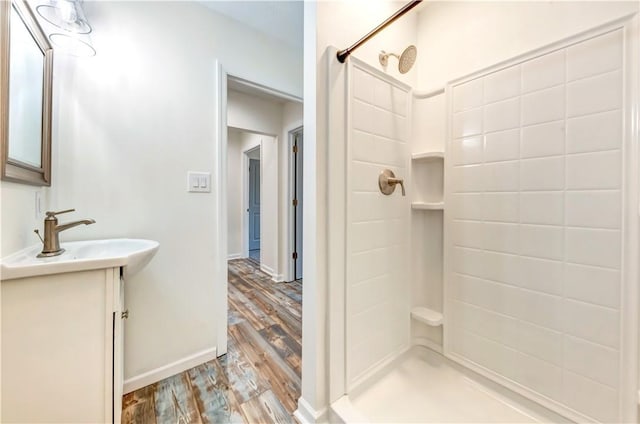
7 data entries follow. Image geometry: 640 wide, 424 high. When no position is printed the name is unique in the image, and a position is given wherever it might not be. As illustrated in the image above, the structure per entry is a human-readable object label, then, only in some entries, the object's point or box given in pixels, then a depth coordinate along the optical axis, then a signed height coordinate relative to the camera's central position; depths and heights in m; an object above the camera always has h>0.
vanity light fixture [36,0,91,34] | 1.07 +0.87
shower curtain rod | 0.88 +0.72
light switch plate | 1.55 +0.17
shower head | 1.25 +0.79
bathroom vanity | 0.76 -0.44
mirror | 0.84 +0.44
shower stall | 0.96 -0.15
